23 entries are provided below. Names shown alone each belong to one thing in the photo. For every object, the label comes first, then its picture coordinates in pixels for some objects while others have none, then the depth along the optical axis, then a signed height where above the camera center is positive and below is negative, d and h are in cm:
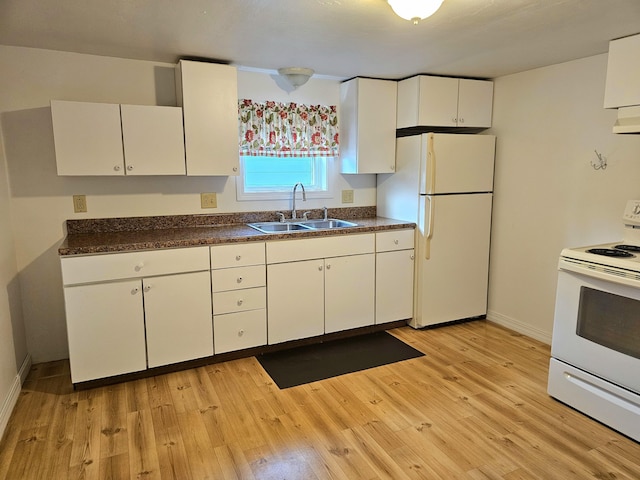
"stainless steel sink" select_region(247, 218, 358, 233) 334 -36
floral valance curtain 327 +41
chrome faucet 346 -20
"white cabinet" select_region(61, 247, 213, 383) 244 -78
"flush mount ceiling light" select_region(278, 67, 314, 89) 309 +77
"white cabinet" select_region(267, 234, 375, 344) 297 -77
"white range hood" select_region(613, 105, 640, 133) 226 +32
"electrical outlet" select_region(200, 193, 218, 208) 320 -15
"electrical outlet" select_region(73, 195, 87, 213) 284 -15
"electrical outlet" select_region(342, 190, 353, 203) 376 -14
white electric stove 205 -80
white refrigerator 328 -27
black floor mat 278 -125
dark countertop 245 -36
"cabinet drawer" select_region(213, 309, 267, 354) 283 -101
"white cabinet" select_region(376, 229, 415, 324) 334 -75
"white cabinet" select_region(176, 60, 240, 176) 278 +44
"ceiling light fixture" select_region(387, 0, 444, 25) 171 +70
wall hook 275 +11
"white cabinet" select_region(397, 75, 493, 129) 331 +62
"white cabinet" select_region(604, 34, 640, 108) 227 +58
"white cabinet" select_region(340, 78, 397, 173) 341 +46
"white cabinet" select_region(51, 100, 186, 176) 253 +25
